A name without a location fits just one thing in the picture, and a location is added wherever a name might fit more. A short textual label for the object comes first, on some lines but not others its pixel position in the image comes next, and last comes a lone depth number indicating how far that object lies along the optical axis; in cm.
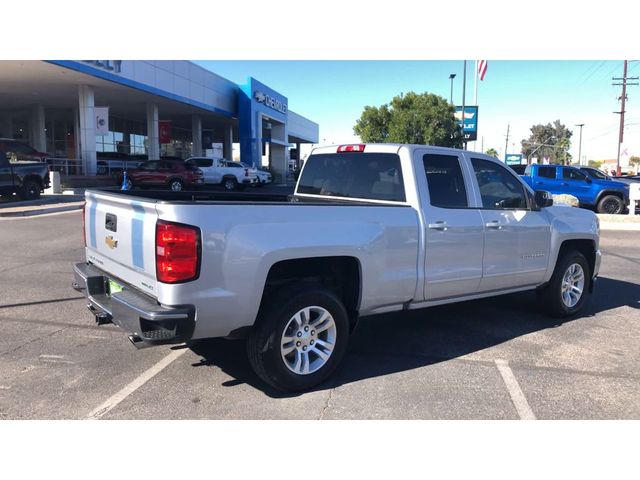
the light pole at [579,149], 8519
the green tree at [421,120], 3130
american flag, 3058
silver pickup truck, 337
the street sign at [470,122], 3431
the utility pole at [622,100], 4650
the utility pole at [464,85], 3432
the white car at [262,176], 3027
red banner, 3500
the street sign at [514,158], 7175
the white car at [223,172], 2766
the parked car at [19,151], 2195
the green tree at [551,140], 10714
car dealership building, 2430
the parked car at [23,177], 1730
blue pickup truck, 1931
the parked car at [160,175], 2453
